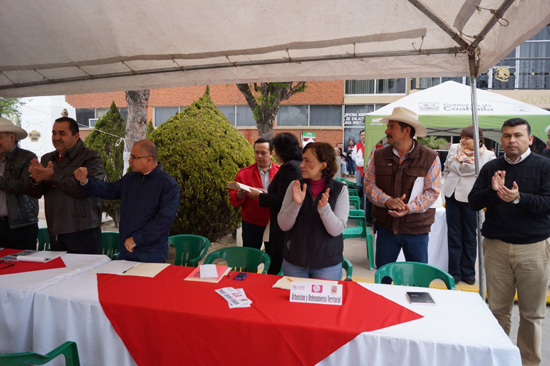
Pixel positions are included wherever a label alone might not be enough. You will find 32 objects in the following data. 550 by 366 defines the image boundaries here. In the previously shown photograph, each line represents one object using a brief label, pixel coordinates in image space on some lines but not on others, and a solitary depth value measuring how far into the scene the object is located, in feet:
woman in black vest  8.84
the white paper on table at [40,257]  9.48
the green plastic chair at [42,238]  13.74
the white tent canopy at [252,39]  9.99
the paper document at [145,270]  8.63
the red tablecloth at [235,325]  6.16
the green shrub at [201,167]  18.19
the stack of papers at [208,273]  8.38
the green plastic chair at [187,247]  12.49
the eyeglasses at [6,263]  9.16
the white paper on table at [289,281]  7.97
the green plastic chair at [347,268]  9.81
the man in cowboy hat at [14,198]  12.21
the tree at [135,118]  23.11
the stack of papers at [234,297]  7.00
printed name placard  7.22
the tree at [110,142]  28.14
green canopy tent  21.42
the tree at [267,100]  36.99
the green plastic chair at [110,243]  13.35
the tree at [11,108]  79.83
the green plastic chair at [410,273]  9.63
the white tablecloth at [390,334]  5.75
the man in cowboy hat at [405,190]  10.94
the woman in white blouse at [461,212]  15.93
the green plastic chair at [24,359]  5.11
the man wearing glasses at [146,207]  10.04
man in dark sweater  9.34
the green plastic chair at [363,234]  17.80
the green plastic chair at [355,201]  24.22
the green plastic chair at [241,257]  11.19
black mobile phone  8.44
